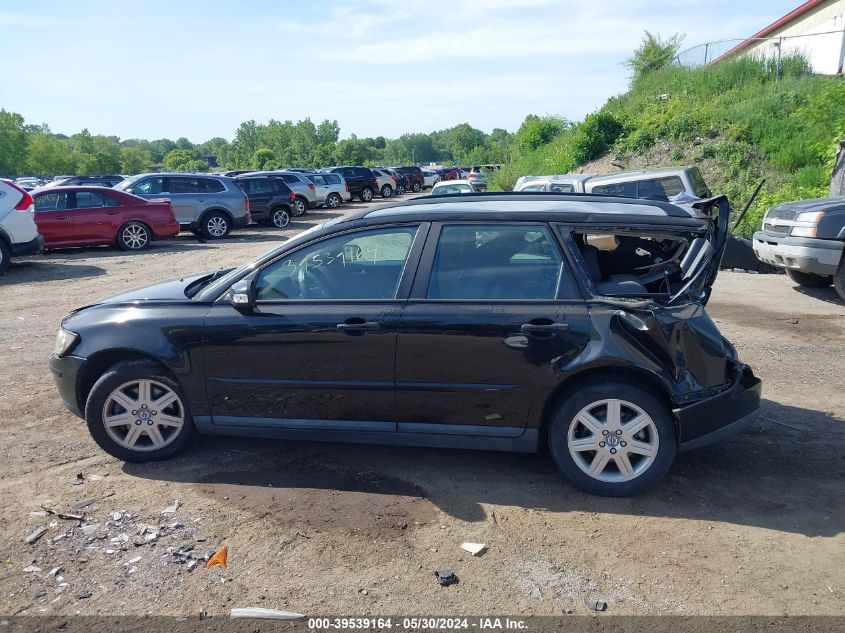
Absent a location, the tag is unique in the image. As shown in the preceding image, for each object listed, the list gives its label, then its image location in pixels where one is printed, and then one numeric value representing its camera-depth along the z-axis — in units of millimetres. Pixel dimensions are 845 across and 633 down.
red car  16297
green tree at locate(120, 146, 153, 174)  78562
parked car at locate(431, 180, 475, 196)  21797
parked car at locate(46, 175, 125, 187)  29128
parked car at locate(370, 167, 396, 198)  39734
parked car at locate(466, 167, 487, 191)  39512
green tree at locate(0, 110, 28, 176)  67625
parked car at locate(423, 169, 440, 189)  53075
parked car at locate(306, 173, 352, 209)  31641
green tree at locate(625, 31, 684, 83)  37000
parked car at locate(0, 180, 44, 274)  13250
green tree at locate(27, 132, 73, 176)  70250
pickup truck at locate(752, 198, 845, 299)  9836
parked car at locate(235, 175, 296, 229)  23422
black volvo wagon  4301
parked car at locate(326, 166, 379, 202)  37497
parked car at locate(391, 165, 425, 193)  46281
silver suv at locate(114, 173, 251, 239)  19406
